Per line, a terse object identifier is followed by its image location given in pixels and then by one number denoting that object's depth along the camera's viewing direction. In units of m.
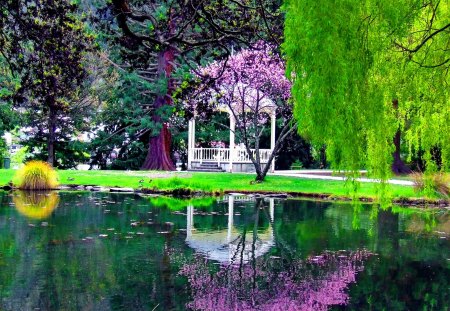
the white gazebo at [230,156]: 31.62
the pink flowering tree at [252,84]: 24.97
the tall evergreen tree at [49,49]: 9.17
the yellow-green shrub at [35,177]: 24.16
